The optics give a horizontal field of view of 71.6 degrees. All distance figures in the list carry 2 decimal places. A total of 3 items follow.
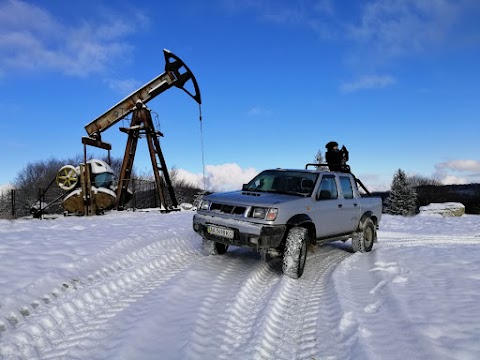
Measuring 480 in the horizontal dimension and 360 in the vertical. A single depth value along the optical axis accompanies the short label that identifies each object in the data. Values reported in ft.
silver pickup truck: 17.65
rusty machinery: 58.75
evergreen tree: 158.71
